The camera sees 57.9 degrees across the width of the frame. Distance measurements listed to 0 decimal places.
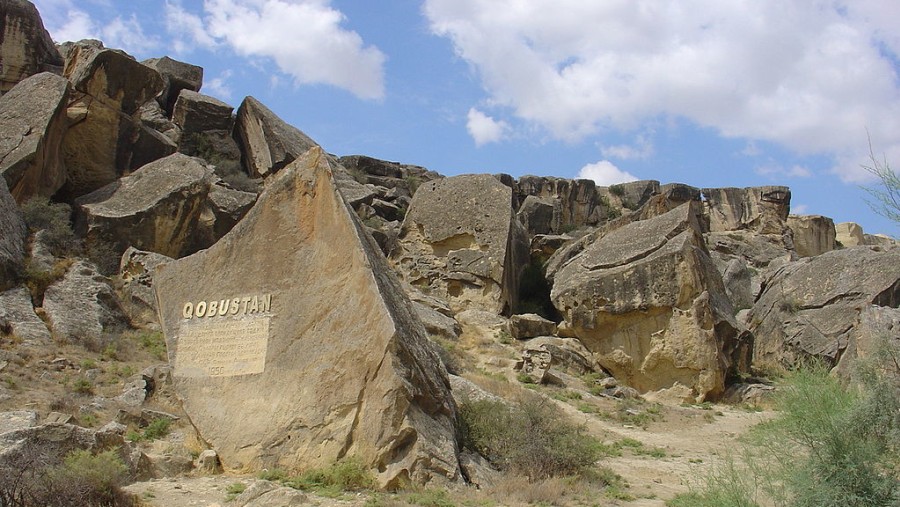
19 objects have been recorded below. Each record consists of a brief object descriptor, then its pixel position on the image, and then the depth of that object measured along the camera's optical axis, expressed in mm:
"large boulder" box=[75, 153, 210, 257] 19375
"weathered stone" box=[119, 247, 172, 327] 17234
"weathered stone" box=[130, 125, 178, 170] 23219
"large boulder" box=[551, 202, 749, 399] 16391
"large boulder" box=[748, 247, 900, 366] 18375
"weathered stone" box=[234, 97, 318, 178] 26766
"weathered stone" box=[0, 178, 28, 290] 15482
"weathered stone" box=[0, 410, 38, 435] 9094
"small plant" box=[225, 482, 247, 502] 7943
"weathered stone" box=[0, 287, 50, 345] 13977
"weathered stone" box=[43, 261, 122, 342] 14742
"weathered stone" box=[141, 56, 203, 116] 30047
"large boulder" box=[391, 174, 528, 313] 21516
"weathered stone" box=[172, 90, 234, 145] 28000
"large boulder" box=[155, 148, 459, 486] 8523
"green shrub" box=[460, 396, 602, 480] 9523
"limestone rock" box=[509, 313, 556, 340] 18562
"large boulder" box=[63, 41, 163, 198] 21688
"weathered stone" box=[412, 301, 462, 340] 17797
